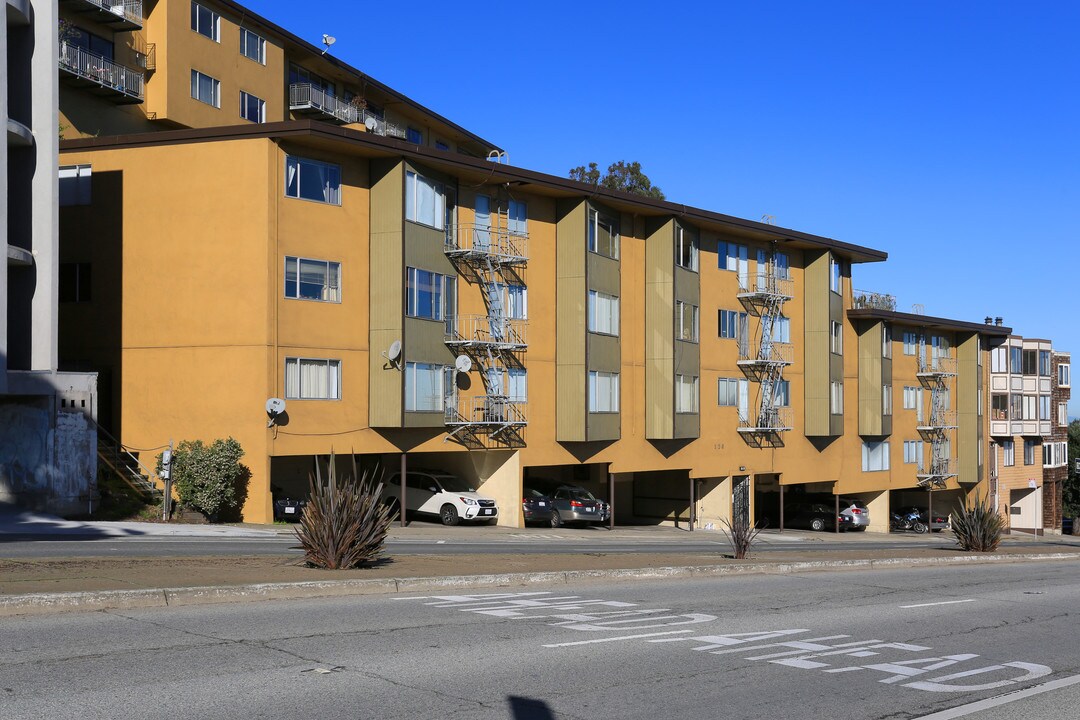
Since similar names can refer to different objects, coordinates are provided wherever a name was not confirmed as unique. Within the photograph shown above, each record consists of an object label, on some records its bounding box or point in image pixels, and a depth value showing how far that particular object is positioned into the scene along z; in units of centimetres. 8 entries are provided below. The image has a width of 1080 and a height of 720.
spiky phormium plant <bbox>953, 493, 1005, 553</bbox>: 3003
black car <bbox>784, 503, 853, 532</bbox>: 5559
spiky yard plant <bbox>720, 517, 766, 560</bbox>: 2300
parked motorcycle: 6338
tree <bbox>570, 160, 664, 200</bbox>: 8756
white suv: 3778
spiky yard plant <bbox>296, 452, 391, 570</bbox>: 1628
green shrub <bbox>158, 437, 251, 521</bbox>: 3098
